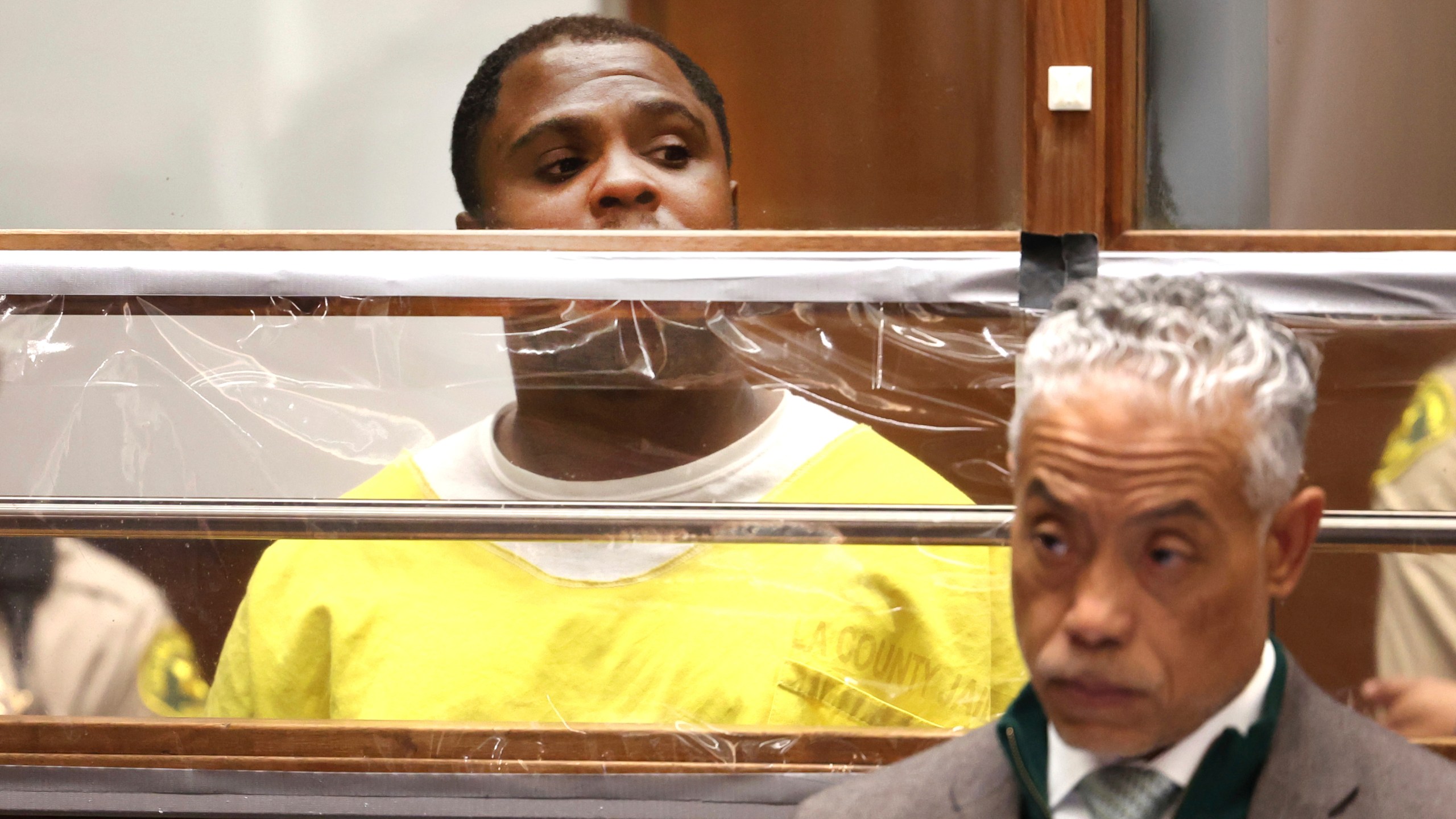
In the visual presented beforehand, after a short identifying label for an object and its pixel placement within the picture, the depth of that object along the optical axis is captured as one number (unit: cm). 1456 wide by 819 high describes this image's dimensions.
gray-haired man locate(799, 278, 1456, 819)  449
